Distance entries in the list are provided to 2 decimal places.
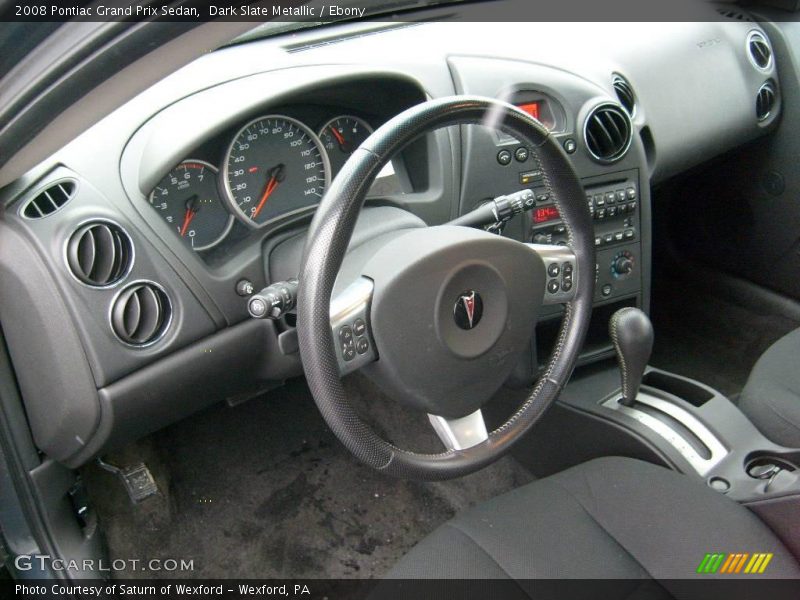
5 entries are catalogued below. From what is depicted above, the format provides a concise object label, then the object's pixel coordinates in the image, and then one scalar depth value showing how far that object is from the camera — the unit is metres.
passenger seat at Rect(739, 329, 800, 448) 1.59
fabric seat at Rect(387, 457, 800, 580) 1.22
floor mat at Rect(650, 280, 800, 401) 2.39
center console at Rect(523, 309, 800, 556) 1.45
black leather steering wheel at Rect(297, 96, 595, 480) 1.04
